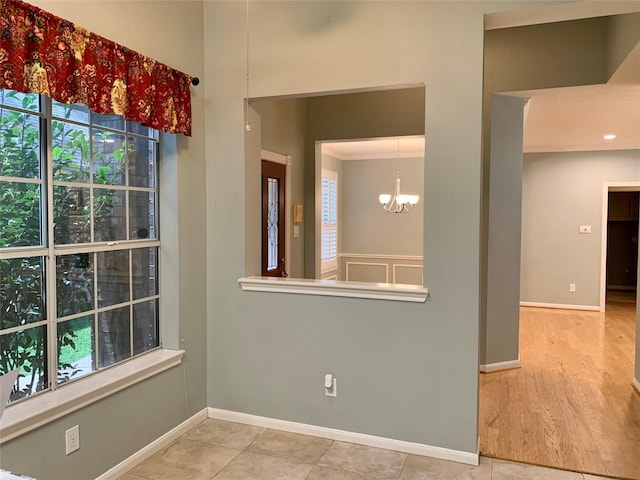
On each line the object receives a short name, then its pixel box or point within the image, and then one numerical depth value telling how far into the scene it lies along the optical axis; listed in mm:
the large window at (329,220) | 7136
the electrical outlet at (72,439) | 2219
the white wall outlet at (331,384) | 2953
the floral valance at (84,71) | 1853
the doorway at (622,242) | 8789
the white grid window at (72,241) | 2088
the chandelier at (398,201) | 5946
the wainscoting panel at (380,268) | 7453
